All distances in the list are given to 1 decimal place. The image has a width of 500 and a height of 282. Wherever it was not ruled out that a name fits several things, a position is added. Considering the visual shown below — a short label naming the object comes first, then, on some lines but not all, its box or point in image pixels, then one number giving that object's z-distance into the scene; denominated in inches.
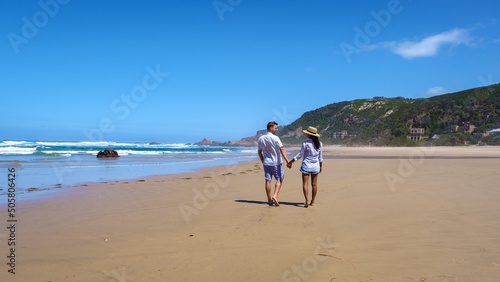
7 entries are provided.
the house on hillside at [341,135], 3919.3
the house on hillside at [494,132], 1846.7
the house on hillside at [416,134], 2690.2
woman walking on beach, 260.8
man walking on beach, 268.2
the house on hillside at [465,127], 2309.5
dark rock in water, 933.2
